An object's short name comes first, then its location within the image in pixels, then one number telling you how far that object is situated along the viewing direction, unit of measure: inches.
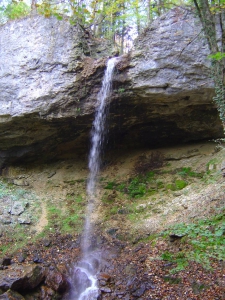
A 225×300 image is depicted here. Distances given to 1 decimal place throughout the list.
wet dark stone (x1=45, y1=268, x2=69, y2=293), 215.1
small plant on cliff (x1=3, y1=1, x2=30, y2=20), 425.8
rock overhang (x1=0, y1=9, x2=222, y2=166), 294.8
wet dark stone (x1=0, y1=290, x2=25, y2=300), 186.7
